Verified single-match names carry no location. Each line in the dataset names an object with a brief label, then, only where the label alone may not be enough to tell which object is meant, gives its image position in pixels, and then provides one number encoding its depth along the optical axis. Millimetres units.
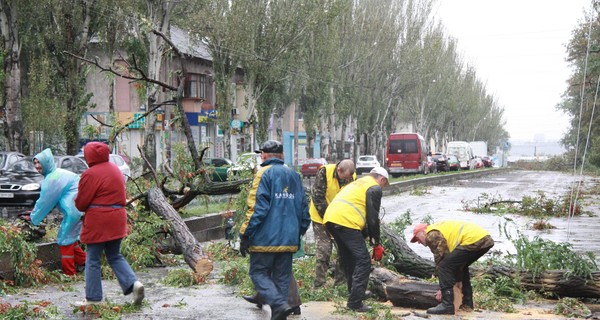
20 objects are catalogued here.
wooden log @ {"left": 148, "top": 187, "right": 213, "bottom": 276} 9531
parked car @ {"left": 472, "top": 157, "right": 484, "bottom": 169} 74369
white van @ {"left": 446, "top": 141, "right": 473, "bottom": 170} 68750
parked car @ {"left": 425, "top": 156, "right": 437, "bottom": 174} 54981
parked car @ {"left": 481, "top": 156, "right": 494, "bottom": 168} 84488
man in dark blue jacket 6711
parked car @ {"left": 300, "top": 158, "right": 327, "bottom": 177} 44819
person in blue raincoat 9250
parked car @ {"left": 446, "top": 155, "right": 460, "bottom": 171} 62816
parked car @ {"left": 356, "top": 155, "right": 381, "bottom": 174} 50581
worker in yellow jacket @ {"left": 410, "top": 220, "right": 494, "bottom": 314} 7574
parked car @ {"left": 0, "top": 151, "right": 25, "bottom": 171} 20672
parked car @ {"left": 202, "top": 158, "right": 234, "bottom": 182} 13242
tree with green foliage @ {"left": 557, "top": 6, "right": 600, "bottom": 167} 27662
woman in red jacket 7340
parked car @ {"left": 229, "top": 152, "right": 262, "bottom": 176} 12828
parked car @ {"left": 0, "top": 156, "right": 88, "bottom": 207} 18625
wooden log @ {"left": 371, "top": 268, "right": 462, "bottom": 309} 7875
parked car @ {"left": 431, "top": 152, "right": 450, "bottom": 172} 61188
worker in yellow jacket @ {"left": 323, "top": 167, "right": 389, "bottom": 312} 7594
